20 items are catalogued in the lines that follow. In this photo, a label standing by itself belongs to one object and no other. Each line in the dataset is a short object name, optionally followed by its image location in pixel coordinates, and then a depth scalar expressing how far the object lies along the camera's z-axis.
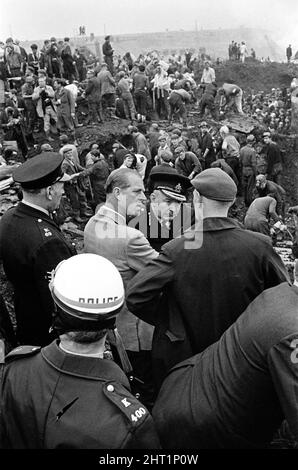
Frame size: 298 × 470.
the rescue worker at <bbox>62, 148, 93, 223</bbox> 11.30
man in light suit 3.27
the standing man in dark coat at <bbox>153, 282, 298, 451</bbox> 1.97
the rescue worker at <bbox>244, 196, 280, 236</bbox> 9.60
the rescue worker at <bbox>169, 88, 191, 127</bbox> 19.30
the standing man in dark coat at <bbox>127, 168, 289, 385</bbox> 2.75
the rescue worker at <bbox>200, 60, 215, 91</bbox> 21.39
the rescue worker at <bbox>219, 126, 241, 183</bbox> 14.54
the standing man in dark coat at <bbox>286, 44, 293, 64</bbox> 33.28
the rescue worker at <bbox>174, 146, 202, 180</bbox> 12.90
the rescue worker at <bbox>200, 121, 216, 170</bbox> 15.01
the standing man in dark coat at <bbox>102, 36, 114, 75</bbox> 20.77
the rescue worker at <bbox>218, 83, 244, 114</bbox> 21.22
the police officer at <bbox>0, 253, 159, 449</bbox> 1.85
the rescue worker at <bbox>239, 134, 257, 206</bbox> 14.21
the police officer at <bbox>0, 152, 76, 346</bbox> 3.19
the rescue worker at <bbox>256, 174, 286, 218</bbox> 11.96
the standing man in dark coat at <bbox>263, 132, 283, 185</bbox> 15.51
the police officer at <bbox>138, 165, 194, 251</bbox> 4.31
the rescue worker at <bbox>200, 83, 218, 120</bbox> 20.44
